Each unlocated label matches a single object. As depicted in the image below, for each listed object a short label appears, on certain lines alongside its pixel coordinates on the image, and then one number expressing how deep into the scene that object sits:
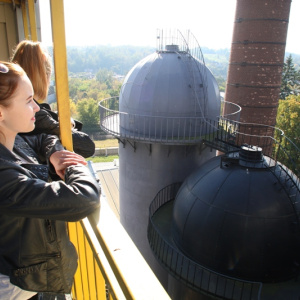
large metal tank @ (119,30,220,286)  8.50
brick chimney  11.57
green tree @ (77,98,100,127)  47.50
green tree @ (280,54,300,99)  42.34
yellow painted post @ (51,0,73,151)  1.59
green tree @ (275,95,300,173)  20.89
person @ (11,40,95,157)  2.01
